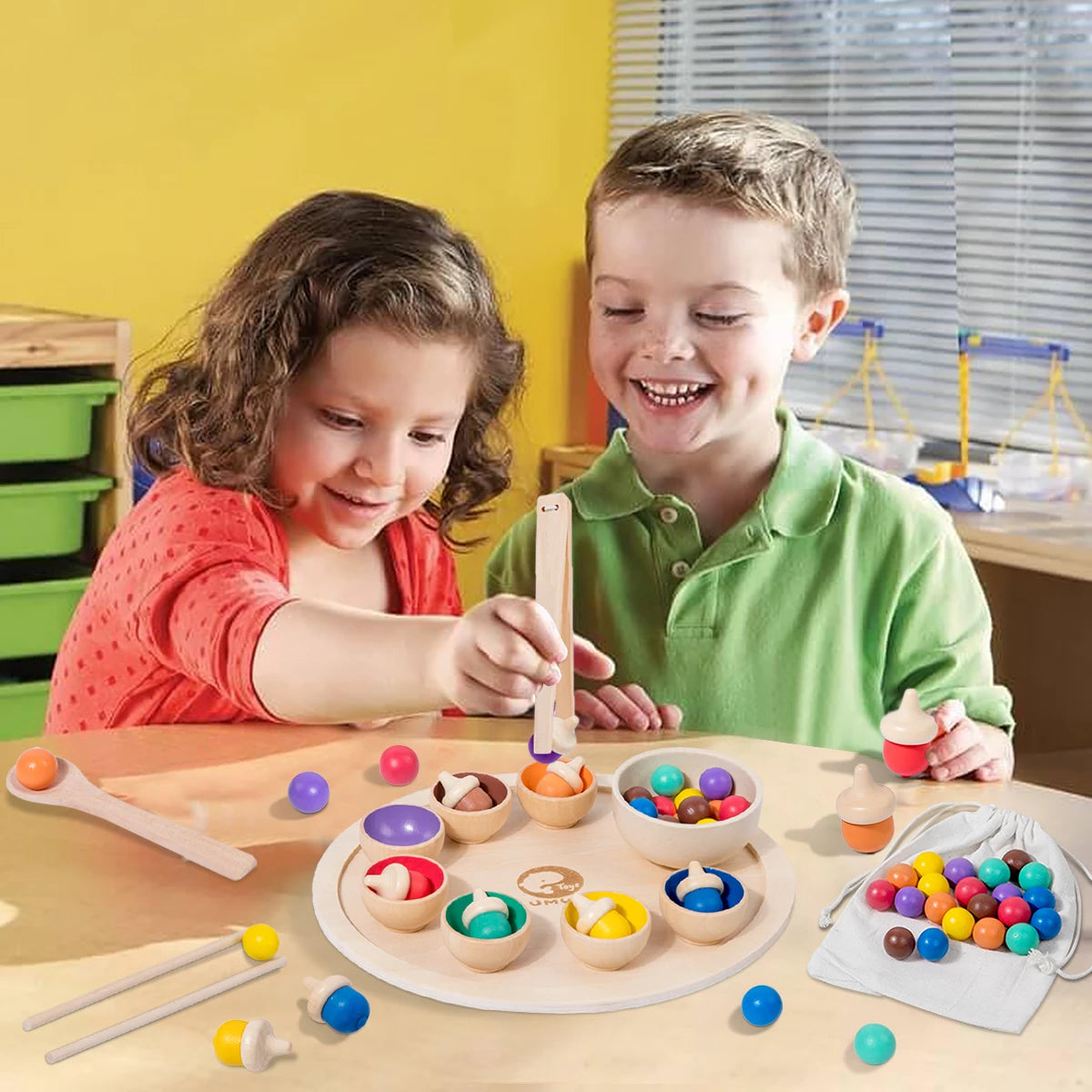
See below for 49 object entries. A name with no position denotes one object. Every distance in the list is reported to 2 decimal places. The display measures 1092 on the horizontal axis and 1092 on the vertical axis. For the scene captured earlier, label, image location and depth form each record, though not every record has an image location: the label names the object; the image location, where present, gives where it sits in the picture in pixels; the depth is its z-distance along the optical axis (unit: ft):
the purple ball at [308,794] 3.27
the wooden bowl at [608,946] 2.56
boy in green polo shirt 4.42
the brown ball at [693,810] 3.09
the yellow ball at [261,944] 2.63
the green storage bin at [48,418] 7.35
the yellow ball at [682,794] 3.14
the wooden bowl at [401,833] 2.95
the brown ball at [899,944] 2.68
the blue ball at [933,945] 2.68
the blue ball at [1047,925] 2.78
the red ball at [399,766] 3.46
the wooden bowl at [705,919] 2.67
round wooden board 2.52
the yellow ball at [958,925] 2.78
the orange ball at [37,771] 3.30
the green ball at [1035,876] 2.94
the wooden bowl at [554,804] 3.15
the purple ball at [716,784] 3.19
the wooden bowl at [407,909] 2.69
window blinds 8.58
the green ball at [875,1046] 2.34
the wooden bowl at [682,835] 2.92
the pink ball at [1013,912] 2.80
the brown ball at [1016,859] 3.03
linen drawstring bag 2.53
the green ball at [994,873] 2.95
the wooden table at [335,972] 2.31
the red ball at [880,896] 2.85
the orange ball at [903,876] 2.93
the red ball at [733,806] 3.07
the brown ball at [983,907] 2.82
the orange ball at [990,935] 2.75
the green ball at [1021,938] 2.72
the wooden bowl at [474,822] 3.05
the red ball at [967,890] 2.87
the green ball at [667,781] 3.24
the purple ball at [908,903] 2.85
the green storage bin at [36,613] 7.49
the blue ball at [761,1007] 2.44
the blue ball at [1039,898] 2.85
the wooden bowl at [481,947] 2.55
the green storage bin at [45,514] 7.46
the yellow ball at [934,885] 2.91
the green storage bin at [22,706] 7.59
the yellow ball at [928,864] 2.98
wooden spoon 2.98
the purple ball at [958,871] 2.97
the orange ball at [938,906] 2.83
